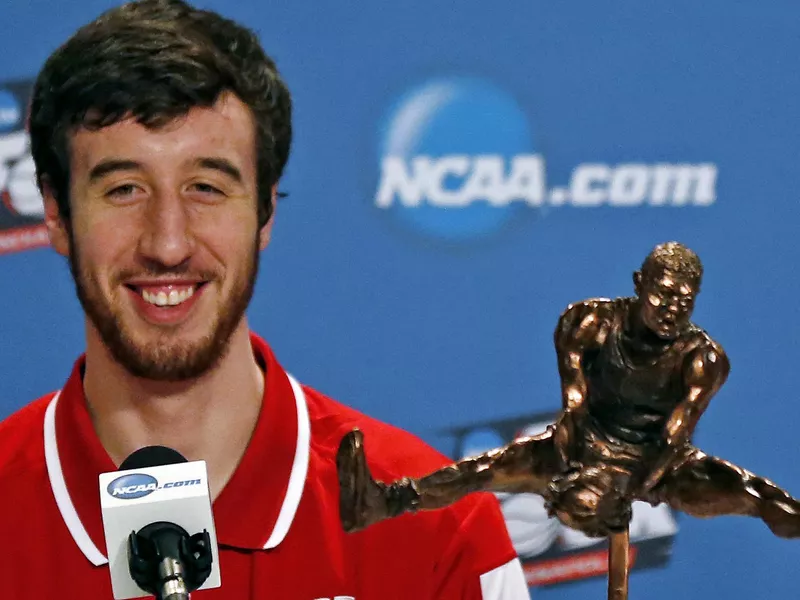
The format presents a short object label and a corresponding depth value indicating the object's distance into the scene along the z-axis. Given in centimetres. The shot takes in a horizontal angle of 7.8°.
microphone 419
